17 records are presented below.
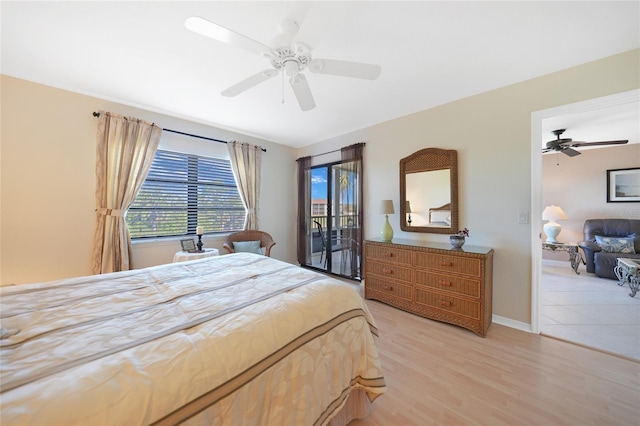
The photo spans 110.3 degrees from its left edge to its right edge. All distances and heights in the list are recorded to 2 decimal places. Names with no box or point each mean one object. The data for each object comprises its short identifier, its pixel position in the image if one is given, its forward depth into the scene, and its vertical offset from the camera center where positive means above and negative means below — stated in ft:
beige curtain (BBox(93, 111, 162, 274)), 8.54 +1.21
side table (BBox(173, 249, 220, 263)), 9.07 -1.75
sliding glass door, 12.25 -0.41
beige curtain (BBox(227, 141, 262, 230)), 12.26 +2.25
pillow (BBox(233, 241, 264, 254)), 11.23 -1.70
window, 9.95 +0.70
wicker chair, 11.63 -1.33
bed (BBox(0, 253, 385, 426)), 2.06 -1.61
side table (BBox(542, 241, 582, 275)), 13.23 -2.18
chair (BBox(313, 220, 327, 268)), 13.99 -1.62
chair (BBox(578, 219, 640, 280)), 11.91 -1.60
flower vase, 7.93 -0.95
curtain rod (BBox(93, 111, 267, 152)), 10.27 +3.83
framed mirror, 8.98 +0.98
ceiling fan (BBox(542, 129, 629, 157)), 10.43 +3.35
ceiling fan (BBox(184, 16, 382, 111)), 4.42 +3.54
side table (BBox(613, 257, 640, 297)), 9.88 -2.63
